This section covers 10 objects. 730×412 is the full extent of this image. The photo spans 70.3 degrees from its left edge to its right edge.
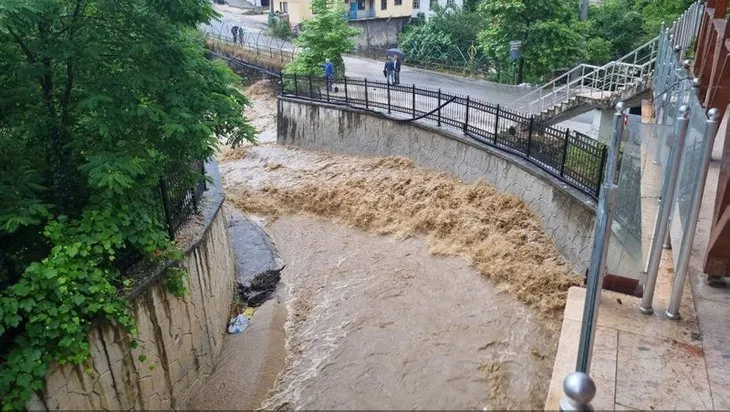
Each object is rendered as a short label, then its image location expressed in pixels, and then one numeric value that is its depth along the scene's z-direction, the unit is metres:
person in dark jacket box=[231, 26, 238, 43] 35.44
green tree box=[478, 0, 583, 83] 19.11
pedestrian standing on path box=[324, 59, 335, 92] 18.78
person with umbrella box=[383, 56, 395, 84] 21.44
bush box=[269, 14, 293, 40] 37.09
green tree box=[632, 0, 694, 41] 19.52
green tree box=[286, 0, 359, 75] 21.80
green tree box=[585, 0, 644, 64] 21.59
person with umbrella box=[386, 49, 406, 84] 21.27
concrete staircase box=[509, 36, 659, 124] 14.81
